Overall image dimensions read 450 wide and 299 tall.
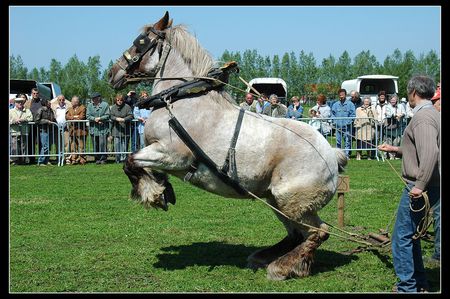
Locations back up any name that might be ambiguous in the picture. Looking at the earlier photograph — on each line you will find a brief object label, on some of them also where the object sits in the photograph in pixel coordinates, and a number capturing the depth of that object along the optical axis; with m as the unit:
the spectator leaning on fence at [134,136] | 18.89
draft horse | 6.87
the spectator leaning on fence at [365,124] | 19.00
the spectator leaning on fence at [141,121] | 18.77
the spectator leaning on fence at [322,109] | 20.38
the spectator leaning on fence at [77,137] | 19.03
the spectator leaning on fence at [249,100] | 19.75
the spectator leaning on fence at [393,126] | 19.22
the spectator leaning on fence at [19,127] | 18.81
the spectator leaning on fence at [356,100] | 20.42
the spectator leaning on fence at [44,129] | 18.92
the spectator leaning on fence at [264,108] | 17.95
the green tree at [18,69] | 52.46
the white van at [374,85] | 36.88
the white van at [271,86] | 33.09
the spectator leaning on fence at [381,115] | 19.22
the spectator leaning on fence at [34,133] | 18.98
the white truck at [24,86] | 27.42
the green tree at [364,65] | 60.28
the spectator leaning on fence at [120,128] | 18.86
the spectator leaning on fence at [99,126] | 18.98
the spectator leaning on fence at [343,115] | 19.22
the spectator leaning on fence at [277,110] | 15.88
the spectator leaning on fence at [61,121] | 19.00
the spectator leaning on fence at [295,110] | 19.31
